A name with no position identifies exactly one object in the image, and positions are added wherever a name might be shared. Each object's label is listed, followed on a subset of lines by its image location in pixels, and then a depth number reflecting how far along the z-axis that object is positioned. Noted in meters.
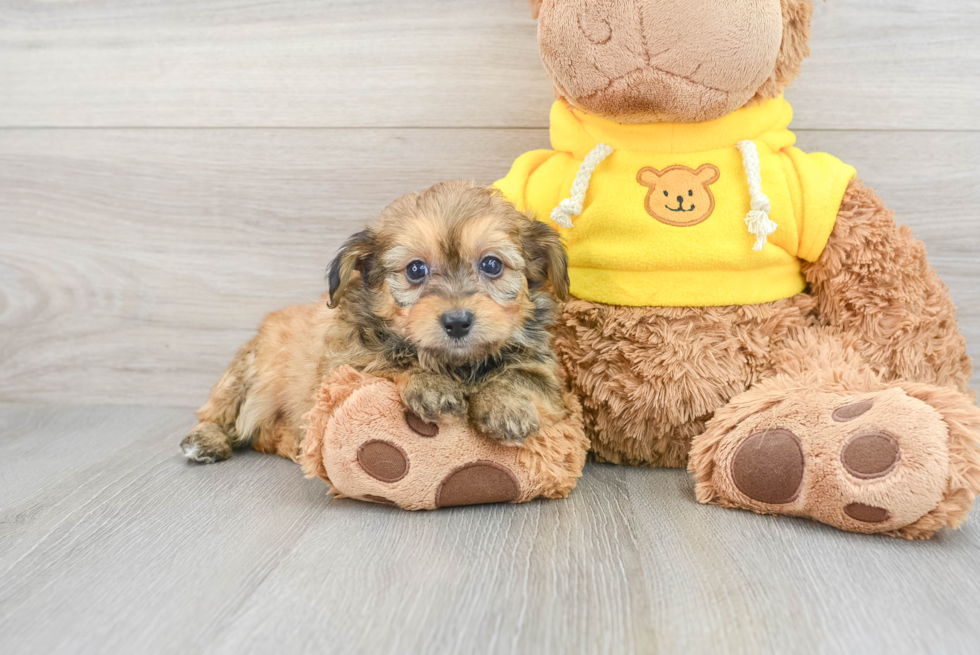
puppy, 0.42
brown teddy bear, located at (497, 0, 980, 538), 0.43
